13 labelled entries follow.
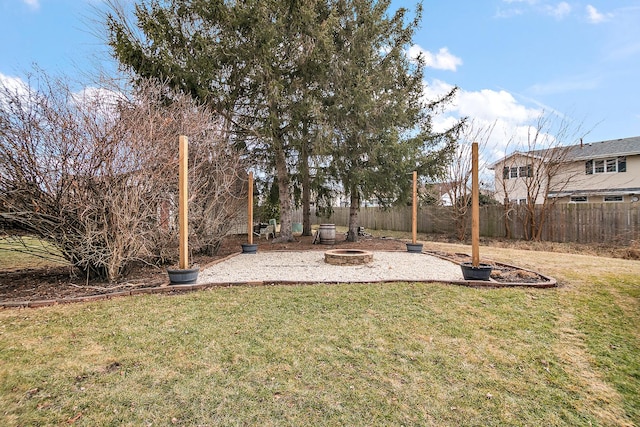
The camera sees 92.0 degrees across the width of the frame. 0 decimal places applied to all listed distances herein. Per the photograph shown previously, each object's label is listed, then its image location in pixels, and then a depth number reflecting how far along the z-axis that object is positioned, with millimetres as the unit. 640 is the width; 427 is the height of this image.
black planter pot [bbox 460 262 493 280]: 5184
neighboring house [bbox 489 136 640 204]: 16516
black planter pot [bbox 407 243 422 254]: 9273
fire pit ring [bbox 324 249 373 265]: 7168
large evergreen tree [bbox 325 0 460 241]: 9977
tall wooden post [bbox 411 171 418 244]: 9326
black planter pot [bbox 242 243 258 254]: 9062
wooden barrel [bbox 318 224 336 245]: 11445
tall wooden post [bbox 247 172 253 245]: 8727
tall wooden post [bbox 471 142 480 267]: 5398
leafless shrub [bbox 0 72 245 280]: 4648
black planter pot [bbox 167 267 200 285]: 5000
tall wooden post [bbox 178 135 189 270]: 5012
